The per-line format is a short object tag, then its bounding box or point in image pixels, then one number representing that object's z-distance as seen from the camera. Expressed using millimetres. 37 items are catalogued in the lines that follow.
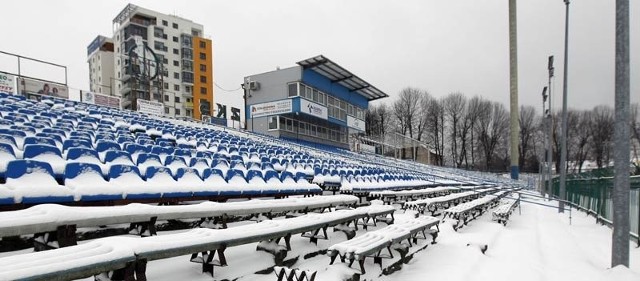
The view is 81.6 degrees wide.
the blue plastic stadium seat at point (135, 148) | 7012
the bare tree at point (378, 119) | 59281
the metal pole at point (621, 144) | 4906
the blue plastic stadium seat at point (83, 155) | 5461
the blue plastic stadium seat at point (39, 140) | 5714
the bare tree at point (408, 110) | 58812
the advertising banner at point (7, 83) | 19386
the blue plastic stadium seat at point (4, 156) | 4184
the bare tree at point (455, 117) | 59750
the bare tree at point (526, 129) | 62312
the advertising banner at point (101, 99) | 22750
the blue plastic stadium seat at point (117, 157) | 5776
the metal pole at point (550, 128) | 19556
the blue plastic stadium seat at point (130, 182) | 4738
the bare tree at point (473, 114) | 59531
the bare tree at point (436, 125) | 58812
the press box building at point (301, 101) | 30672
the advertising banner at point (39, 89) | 20797
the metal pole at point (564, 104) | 14641
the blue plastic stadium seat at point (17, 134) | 5855
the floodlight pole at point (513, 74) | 42750
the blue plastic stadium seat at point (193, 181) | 5637
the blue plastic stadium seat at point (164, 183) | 5207
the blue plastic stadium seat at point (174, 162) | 6702
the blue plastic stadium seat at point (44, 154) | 5020
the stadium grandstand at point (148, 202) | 2572
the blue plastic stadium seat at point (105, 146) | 6429
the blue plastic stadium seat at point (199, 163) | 7266
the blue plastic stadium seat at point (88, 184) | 4203
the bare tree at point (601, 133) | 55750
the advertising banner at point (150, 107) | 22656
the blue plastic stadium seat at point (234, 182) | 6227
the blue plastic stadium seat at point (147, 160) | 6179
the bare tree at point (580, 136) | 58875
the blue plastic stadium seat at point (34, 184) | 3665
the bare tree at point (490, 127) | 59750
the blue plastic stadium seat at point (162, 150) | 7604
